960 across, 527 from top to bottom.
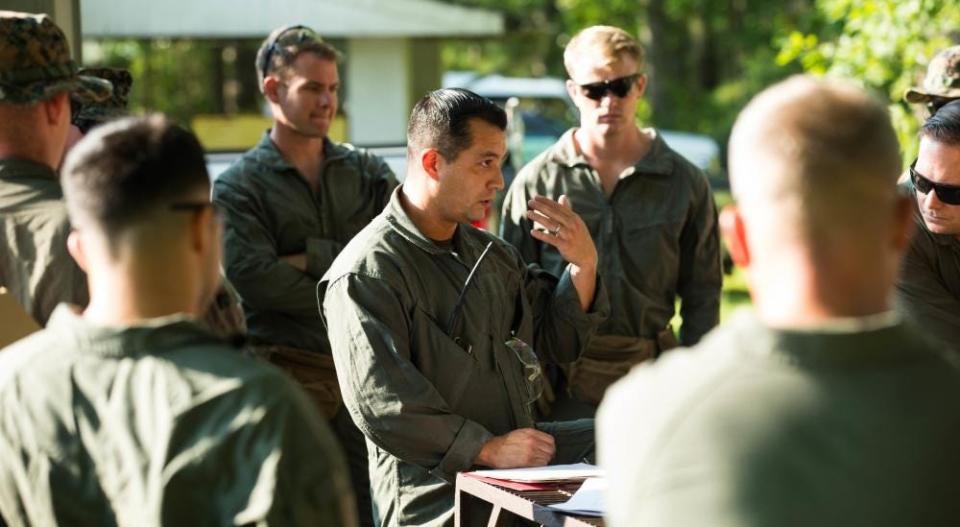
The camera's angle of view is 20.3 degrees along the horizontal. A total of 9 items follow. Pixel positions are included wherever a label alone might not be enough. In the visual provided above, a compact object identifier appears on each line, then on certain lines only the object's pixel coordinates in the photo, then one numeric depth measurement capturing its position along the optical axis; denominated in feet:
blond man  37.44
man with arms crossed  35.71
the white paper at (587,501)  23.60
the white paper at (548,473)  25.69
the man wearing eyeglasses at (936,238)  29.68
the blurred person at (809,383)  13.34
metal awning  95.65
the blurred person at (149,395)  15.22
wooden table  23.60
